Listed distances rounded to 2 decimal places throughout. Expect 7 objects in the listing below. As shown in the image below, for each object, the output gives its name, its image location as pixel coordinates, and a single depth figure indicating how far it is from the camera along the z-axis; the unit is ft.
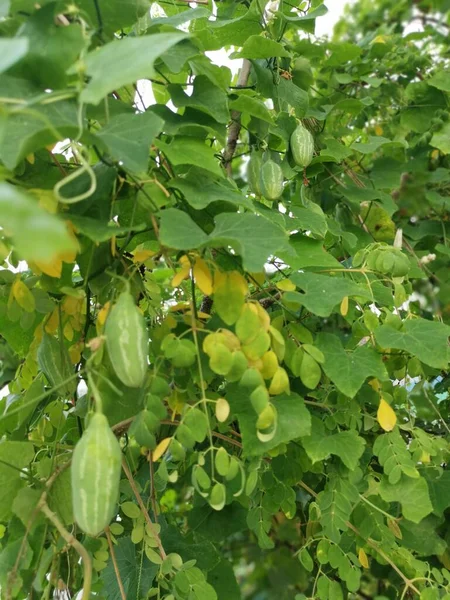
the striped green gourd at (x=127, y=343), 1.56
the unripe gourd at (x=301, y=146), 2.71
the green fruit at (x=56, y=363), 2.25
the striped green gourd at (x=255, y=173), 2.56
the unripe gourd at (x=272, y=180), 2.45
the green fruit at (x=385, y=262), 2.34
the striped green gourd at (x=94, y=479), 1.44
